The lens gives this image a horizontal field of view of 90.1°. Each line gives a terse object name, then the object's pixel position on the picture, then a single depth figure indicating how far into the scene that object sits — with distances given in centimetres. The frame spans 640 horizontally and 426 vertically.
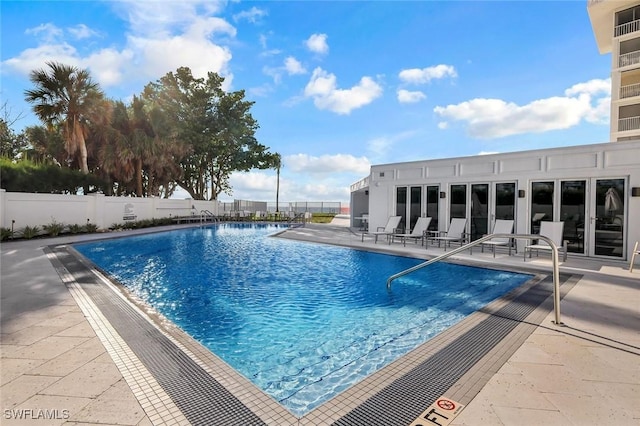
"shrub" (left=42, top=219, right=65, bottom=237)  1206
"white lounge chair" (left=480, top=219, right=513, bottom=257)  916
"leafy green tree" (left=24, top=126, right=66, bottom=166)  1830
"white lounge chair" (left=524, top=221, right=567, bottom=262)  815
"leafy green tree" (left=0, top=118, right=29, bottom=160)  2249
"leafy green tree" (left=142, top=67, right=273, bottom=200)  2344
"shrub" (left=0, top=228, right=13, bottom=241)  1028
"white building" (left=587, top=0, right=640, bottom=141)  1823
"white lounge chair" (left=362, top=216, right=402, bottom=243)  1169
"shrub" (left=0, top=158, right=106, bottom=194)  1244
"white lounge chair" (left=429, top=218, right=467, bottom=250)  1014
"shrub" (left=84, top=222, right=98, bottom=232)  1357
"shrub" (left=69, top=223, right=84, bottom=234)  1291
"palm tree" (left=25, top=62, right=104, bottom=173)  1418
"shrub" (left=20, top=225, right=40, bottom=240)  1104
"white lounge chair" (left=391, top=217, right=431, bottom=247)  1063
